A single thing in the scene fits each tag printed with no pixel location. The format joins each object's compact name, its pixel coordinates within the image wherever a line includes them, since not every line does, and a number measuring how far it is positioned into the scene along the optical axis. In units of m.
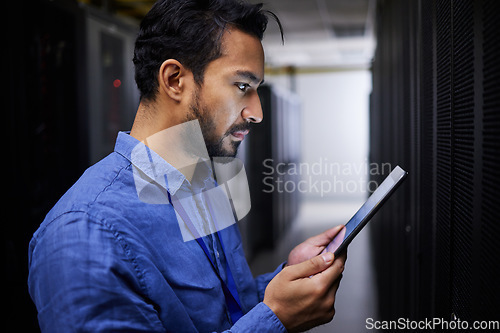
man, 0.64
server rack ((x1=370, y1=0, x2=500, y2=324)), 0.44
